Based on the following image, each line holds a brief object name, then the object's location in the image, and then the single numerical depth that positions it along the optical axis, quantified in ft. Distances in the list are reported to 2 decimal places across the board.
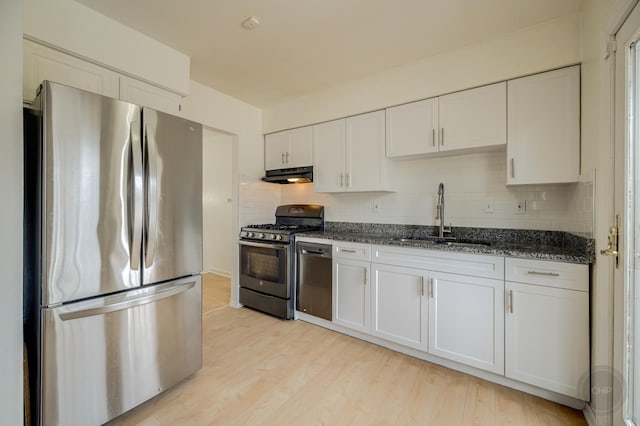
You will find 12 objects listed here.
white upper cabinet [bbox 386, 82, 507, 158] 7.28
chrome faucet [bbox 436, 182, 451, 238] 8.65
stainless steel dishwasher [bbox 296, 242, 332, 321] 9.25
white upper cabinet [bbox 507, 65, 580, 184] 6.38
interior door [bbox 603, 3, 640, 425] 4.14
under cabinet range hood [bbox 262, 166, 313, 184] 11.03
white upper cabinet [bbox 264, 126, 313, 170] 11.25
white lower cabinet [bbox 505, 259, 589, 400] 5.49
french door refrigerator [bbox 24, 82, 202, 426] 4.38
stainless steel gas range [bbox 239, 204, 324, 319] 10.03
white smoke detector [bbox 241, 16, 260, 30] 6.68
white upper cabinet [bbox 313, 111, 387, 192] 9.45
